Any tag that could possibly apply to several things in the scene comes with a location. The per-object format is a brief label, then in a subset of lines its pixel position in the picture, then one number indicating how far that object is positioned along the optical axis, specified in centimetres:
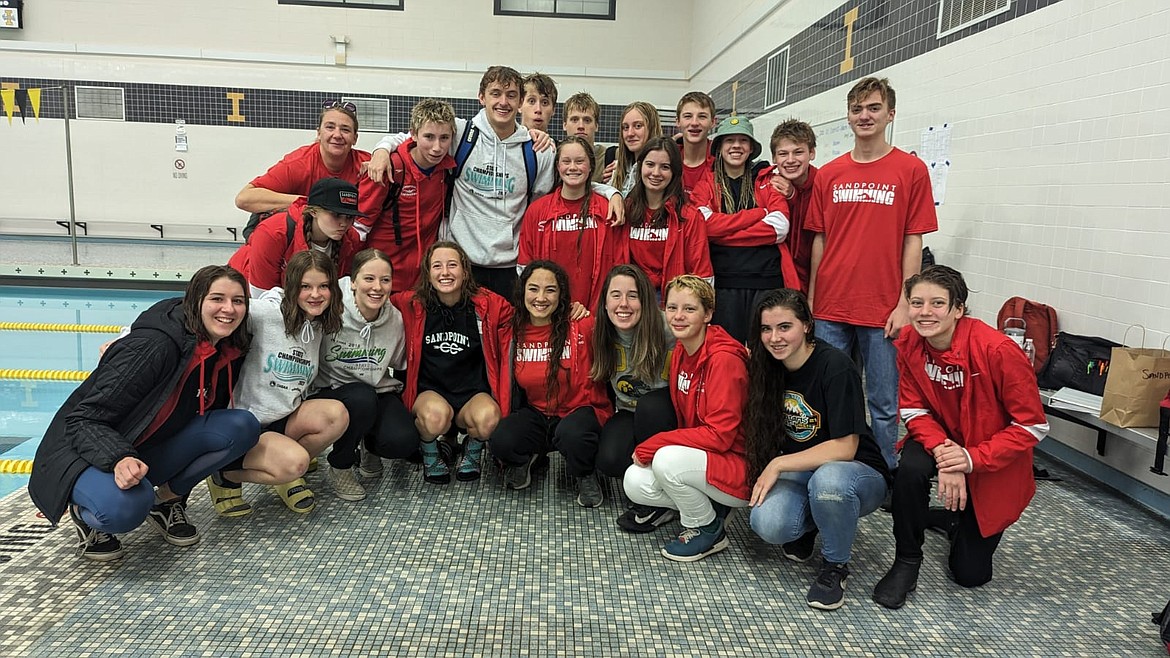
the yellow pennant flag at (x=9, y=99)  952
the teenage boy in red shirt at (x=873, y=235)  296
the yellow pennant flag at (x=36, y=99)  955
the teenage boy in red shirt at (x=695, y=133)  325
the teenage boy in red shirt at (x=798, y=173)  316
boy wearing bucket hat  309
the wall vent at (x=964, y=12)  387
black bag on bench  314
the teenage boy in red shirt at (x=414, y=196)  316
